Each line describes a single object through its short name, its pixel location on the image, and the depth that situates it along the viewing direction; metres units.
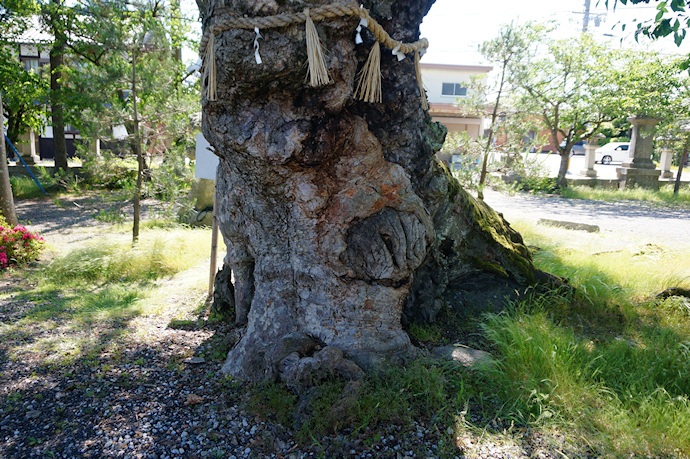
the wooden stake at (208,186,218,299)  4.61
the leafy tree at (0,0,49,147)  11.32
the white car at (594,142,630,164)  28.19
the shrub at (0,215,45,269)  6.17
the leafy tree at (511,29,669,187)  13.57
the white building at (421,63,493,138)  22.92
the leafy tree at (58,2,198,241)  6.42
